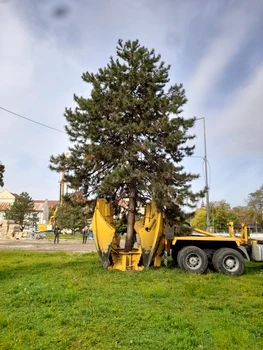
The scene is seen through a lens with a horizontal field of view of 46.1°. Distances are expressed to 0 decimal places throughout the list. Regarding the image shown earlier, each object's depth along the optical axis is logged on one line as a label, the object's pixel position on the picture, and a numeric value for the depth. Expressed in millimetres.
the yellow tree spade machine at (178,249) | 11117
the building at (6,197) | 119438
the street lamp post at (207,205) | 24559
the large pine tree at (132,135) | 12195
